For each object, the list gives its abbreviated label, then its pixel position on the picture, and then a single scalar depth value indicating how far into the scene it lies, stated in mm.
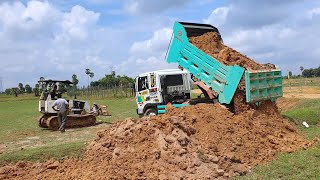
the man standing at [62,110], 11920
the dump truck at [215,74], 7966
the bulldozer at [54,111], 12859
